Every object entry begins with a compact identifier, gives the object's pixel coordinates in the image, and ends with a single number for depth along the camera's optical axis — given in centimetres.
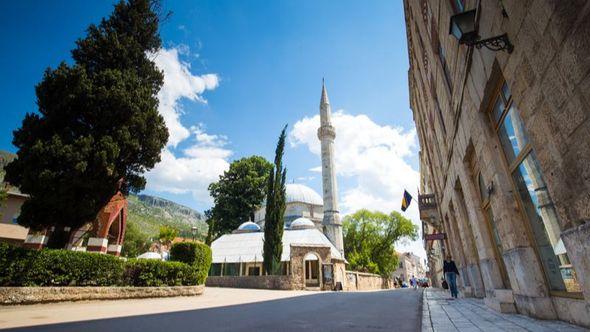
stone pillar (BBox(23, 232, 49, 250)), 1669
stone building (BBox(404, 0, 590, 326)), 272
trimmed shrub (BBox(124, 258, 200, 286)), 1155
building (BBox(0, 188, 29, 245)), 2012
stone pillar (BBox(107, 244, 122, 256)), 1991
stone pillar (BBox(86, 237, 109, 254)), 1664
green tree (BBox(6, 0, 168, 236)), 1002
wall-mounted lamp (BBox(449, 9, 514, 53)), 428
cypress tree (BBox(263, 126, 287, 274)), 2486
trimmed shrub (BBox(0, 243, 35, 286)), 802
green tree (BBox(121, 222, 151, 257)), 4741
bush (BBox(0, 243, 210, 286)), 821
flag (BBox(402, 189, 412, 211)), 2272
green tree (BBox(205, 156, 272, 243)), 4284
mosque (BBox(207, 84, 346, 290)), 2417
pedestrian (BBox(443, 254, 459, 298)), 1081
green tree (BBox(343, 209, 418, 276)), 4716
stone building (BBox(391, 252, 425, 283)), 8531
